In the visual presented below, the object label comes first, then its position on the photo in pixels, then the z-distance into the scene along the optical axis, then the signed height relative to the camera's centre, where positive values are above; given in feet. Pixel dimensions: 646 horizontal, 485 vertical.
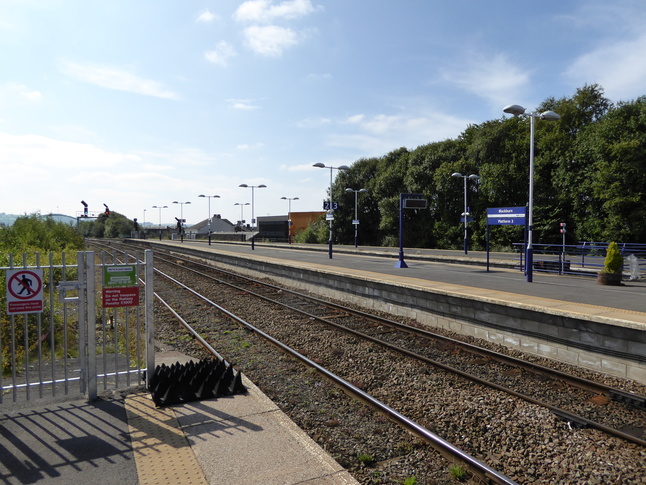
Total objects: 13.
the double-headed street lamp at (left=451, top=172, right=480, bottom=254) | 113.08 +4.16
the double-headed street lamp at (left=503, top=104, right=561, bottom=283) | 45.96 +5.98
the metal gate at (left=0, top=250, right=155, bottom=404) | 17.30 -3.11
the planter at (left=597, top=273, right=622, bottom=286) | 47.80 -4.66
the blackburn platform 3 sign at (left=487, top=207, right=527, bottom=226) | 55.06 +2.45
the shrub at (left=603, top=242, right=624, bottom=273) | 47.96 -2.75
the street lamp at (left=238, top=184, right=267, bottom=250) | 162.72 +17.86
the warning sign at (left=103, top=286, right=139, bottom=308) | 19.10 -2.76
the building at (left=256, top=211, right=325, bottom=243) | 257.53 +4.64
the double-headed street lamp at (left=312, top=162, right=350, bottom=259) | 95.55 +6.01
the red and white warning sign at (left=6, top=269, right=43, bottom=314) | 17.11 -2.28
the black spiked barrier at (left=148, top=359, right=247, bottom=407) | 18.69 -6.61
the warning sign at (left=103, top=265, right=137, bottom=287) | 19.04 -1.85
